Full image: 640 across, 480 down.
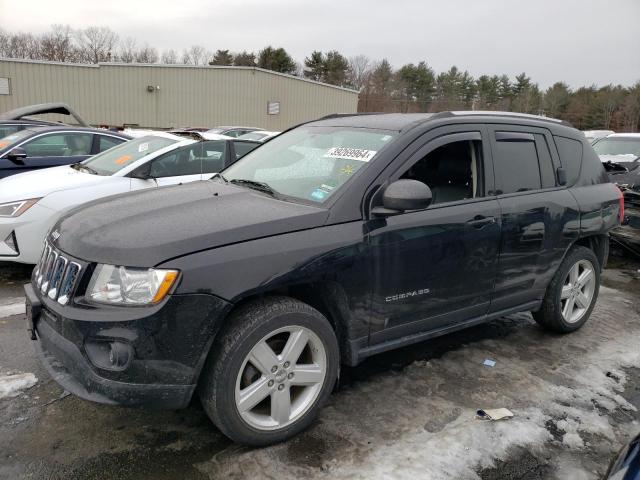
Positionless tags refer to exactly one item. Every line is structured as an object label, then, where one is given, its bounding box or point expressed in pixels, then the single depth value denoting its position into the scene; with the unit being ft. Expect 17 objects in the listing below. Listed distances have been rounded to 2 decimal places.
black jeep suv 7.57
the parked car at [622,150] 26.28
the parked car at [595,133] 71.36
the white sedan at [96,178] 16.08
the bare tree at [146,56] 223.14
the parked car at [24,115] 30.53
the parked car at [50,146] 22.49
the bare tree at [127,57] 213.05
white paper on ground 9.89
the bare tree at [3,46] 193.16
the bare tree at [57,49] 188.75
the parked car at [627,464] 5.44
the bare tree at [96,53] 198.90
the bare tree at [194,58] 239.36
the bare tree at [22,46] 193.98
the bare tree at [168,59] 240.32
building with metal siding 81.71
